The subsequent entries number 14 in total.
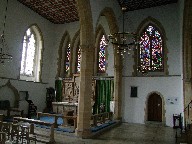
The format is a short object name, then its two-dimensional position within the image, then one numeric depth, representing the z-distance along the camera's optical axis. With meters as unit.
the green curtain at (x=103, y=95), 12.70
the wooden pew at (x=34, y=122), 6.51
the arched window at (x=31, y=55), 13.16
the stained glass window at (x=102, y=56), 13.51
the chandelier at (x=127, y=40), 11.73
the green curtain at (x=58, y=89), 14.24
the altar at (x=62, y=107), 10.72
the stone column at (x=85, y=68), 7.73
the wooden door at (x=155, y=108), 11.62
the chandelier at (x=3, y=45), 10.96
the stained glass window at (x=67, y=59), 14.85
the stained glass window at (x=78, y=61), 14.45
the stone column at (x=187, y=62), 9.22
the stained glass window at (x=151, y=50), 12.12
